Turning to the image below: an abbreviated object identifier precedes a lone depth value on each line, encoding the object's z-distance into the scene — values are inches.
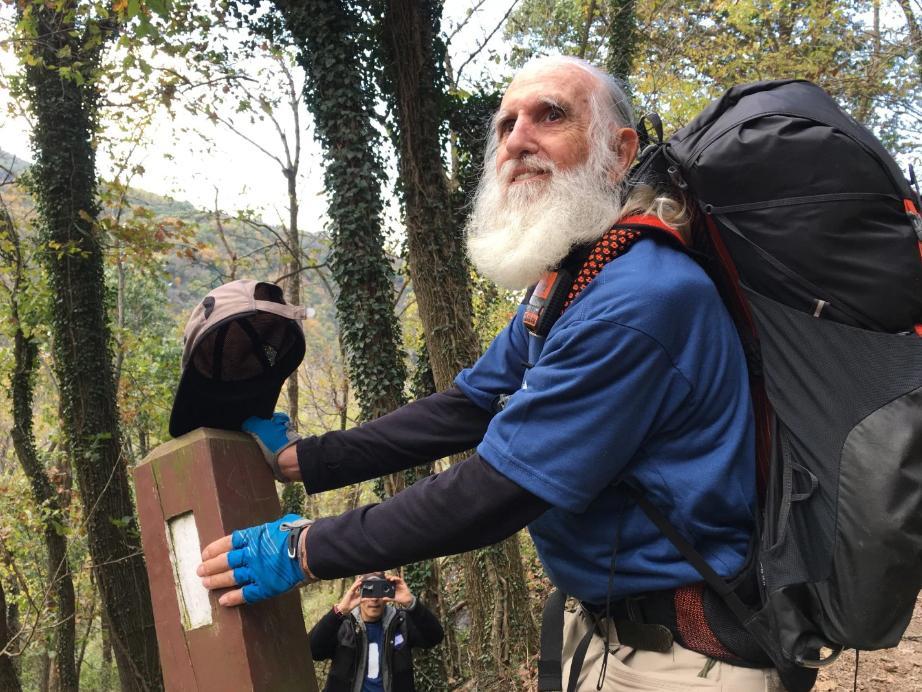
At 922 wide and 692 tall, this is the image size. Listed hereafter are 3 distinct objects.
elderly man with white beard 61.6
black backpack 55.6
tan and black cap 85.9
